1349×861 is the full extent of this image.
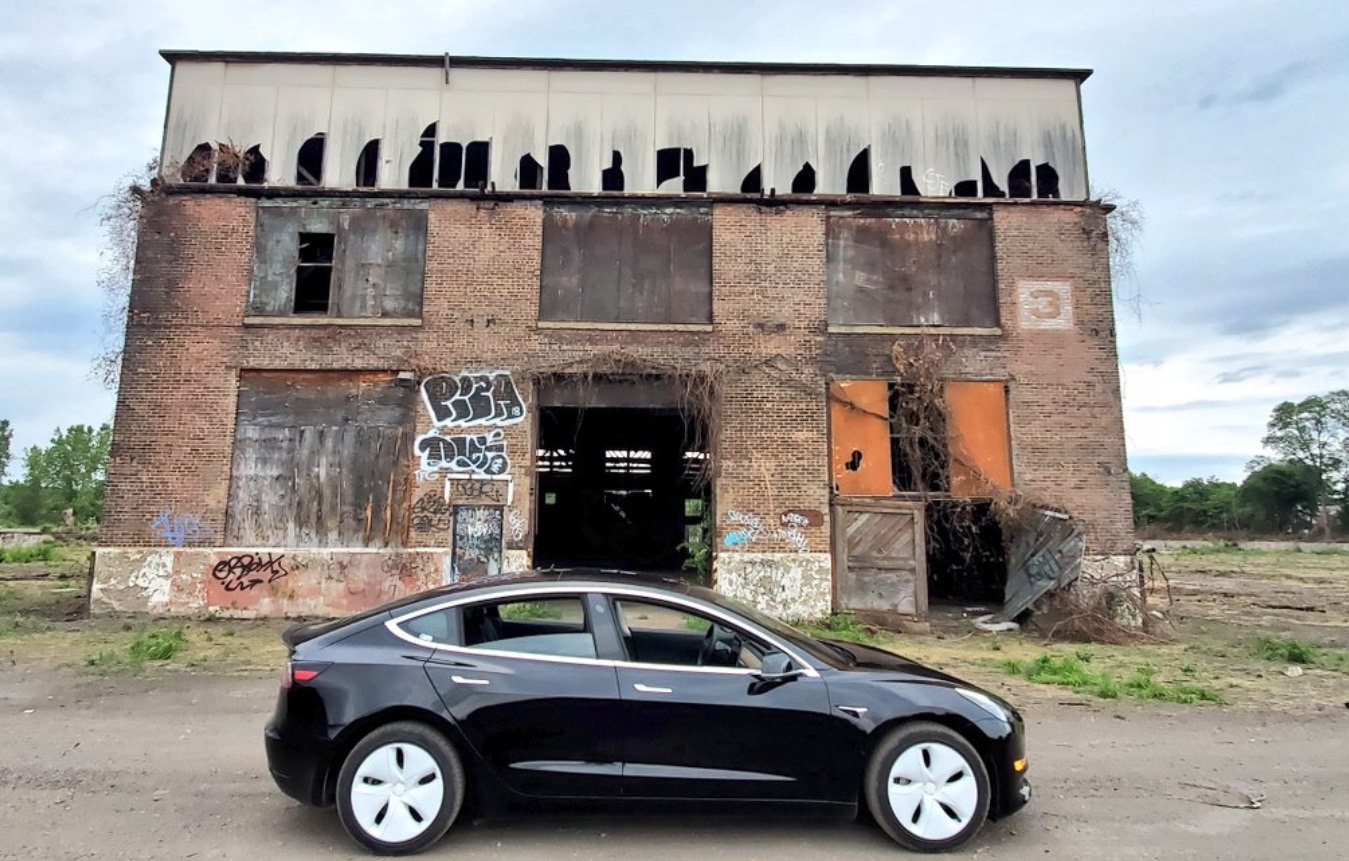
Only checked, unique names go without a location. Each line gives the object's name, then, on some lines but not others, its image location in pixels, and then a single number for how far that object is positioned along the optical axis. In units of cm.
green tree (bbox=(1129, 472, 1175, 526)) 8112
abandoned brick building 1341
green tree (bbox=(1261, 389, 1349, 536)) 7188
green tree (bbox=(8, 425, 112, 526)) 6519
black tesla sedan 417
